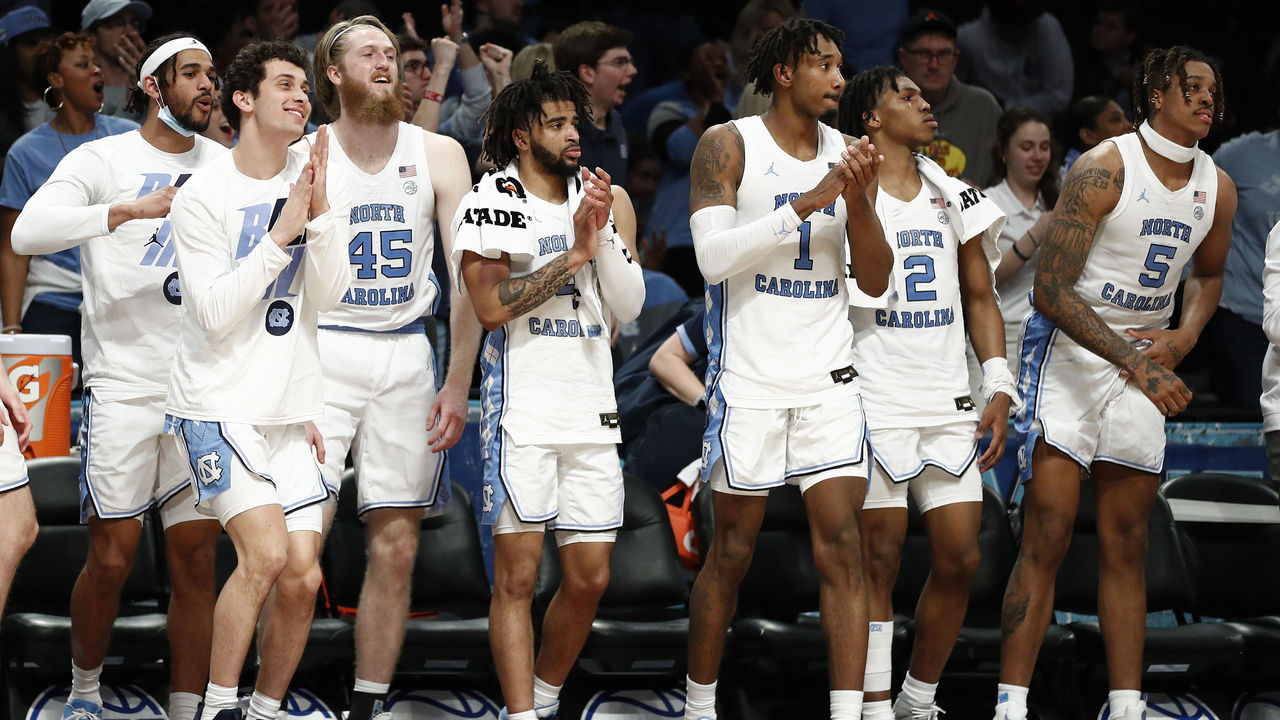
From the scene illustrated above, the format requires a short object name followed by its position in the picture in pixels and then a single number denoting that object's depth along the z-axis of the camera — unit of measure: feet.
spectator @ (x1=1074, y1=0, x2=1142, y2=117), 68.59
